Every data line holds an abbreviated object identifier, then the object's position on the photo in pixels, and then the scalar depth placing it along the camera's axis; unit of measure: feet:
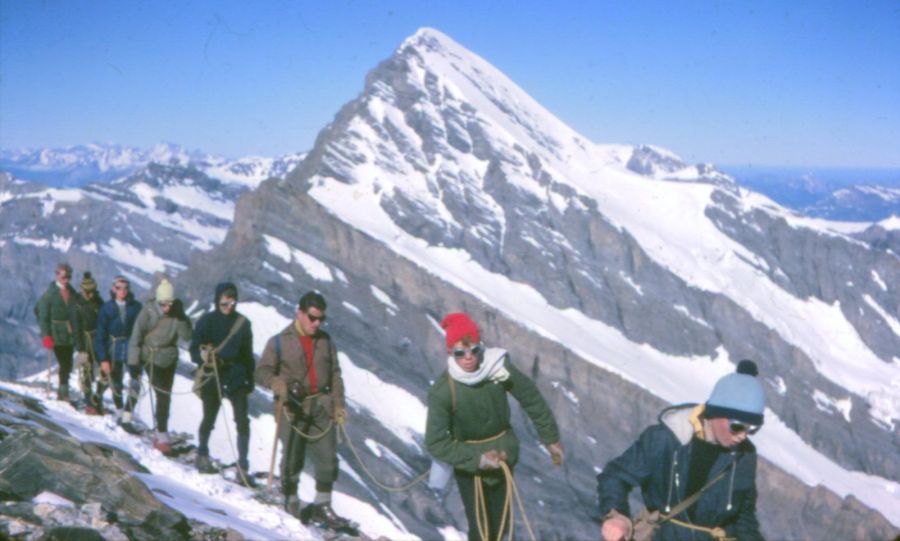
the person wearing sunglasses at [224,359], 39.32
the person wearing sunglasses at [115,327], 46.52
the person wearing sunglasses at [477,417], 24.36
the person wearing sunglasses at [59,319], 50.52
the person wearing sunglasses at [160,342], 43.45
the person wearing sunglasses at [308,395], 33.22
